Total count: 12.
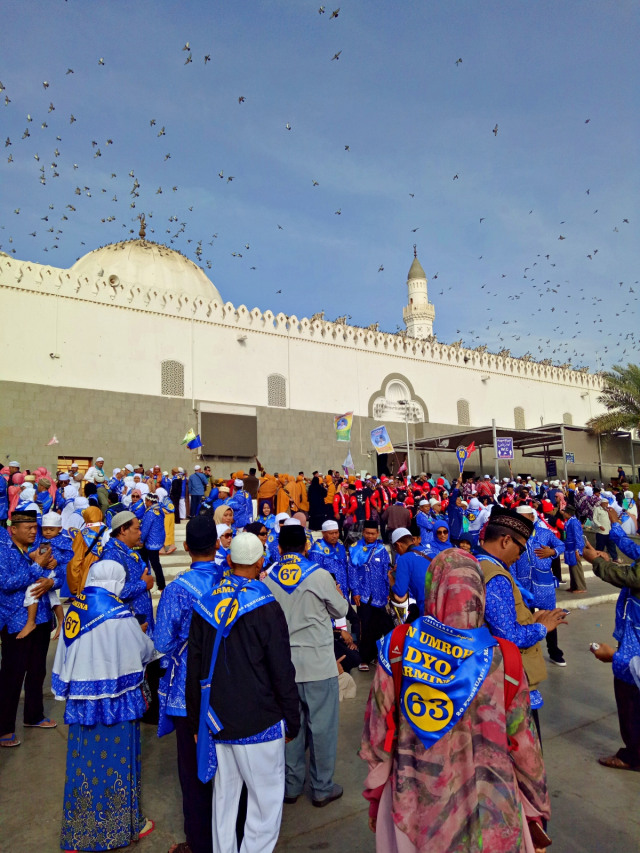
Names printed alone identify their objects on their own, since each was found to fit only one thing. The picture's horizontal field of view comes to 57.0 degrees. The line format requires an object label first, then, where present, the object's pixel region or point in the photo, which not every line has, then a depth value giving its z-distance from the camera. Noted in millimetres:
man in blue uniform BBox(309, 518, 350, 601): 6523
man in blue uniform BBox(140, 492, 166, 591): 8070
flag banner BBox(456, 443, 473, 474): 20025
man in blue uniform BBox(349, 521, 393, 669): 6277
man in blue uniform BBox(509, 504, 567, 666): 6113
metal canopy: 24922
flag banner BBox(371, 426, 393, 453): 18781
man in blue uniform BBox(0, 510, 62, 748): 4227
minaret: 34500
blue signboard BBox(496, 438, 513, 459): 19469
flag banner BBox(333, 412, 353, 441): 21469
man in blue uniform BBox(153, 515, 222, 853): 2826
